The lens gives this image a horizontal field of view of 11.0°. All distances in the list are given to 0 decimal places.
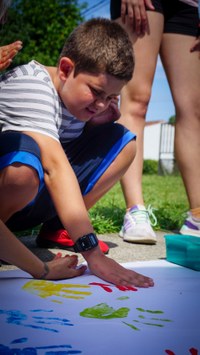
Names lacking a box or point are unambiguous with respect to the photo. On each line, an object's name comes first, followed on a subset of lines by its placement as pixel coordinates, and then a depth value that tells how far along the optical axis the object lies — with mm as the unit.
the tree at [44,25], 10877
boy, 1953
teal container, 2065
